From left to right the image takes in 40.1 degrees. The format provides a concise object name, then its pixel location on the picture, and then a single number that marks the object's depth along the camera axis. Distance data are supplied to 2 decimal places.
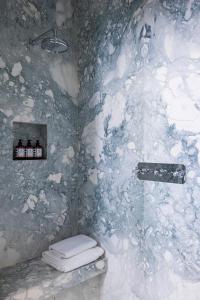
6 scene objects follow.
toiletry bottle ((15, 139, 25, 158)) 1.67
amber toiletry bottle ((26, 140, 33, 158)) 1.71
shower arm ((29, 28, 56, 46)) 1.60
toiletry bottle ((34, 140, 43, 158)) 1.75
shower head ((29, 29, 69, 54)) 1.48
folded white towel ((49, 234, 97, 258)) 1.58
